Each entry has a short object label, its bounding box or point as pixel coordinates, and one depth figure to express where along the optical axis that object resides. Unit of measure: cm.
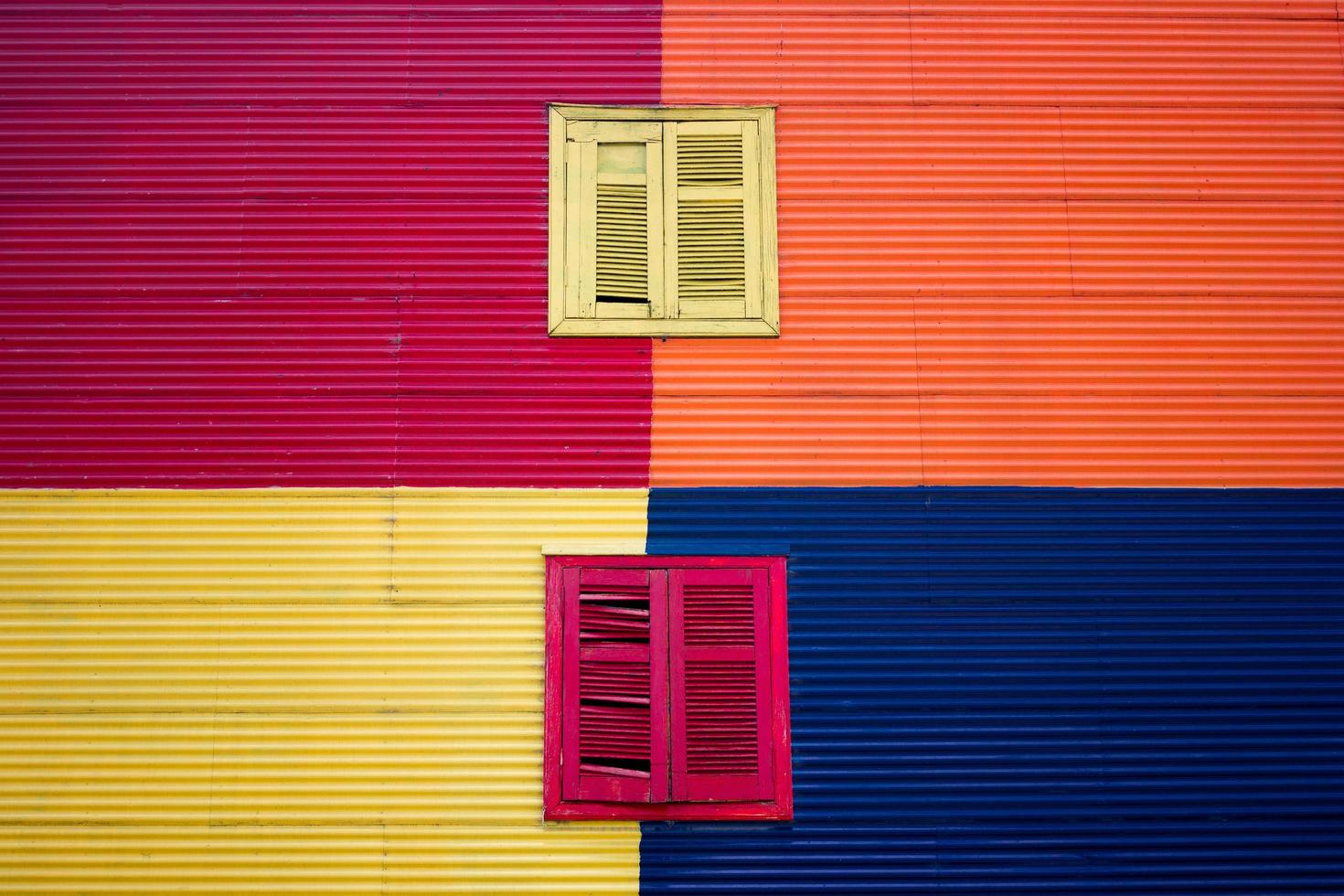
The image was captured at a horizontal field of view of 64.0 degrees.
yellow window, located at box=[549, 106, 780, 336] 611
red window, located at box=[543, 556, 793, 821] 566
